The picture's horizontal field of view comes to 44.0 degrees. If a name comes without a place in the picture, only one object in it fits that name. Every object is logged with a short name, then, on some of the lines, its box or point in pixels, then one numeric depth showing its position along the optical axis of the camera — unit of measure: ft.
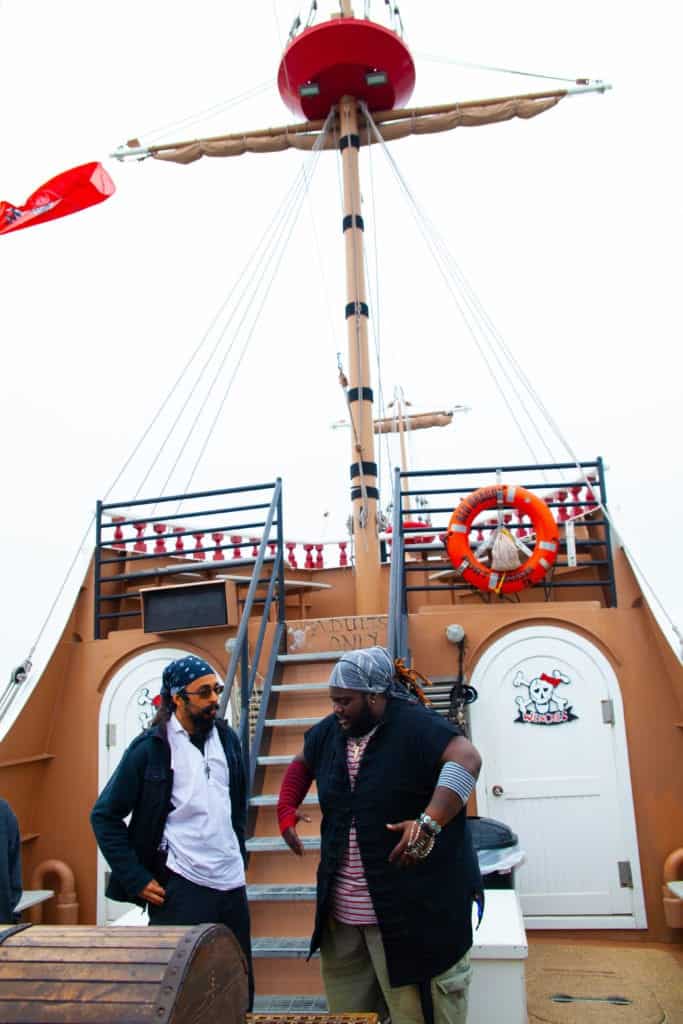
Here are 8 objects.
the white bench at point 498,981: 12.64
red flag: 26.45
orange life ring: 23.71
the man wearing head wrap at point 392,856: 8.98
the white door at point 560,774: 20.26
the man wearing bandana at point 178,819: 10.14
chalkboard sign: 23.18
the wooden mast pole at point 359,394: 27.66
